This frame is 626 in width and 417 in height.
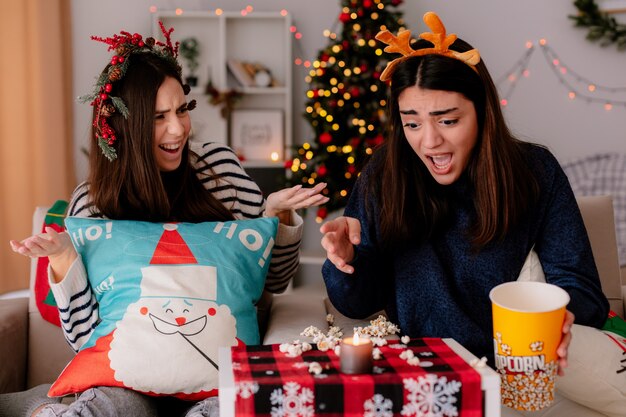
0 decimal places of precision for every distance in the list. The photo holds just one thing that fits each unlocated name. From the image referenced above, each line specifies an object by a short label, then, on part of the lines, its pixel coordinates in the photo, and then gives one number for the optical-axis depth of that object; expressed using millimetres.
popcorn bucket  1094
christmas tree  3939
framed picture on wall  4512
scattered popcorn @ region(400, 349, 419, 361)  1138
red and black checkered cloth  1014
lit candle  1052
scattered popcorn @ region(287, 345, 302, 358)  1152
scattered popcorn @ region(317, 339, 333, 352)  1197
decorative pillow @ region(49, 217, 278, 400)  1542
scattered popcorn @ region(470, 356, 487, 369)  1099
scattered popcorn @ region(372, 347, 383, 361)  1151
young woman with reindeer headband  1529
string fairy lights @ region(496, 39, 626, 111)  4430
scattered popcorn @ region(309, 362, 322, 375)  1062
